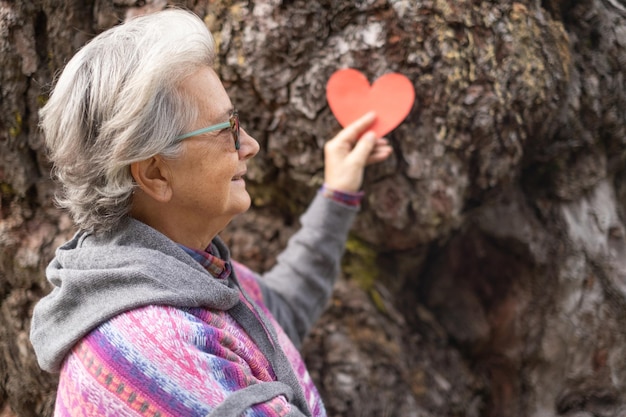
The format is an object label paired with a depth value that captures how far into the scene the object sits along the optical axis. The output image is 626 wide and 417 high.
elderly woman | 1.15
